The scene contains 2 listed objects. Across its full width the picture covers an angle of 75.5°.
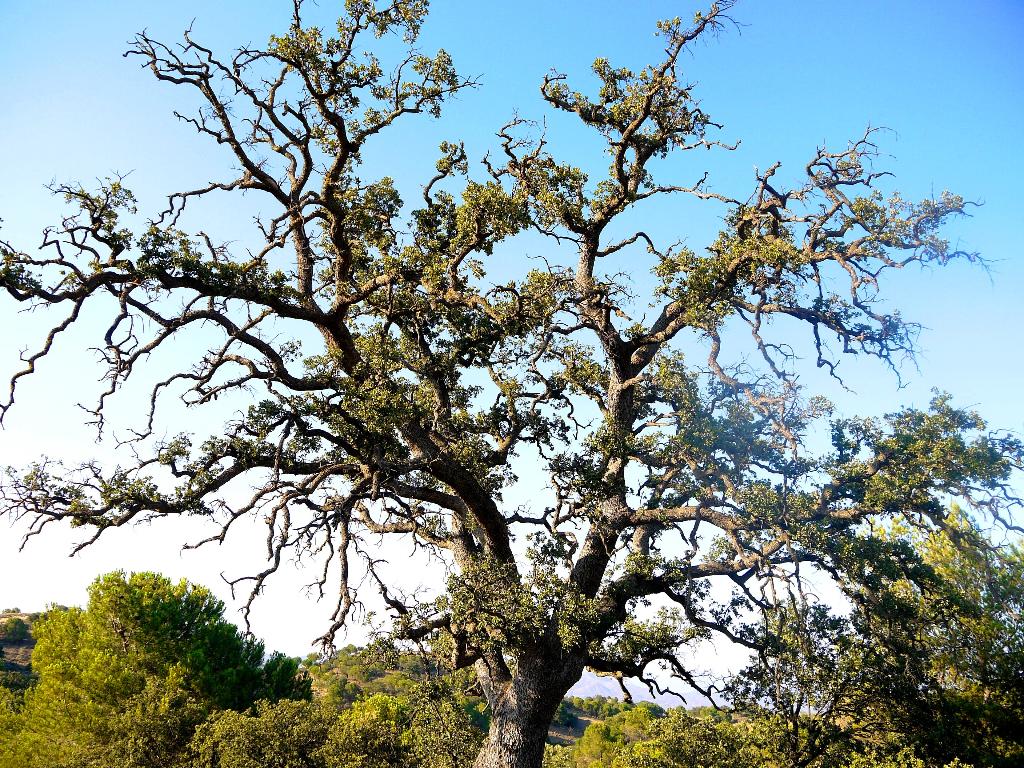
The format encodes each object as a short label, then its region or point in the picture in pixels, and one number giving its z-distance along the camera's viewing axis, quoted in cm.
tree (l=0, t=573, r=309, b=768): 2170
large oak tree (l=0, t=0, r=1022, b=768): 927
